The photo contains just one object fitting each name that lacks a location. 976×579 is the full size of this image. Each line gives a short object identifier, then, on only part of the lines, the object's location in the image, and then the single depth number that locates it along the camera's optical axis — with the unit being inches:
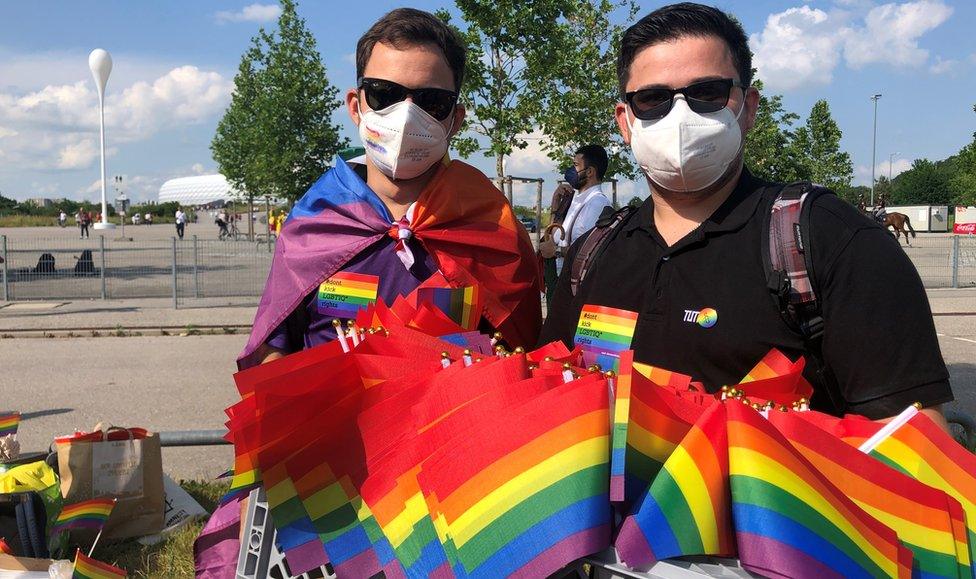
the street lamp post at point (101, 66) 1378.0
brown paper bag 158.6
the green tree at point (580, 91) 641.6
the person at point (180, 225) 1705.0
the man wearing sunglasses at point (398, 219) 99.3
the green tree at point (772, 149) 1035.9
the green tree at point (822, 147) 1517.0
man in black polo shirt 62.9
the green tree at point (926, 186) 3501.5
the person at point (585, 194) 299.7
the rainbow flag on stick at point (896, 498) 46.3
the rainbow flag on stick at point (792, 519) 43.1
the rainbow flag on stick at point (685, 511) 45.1
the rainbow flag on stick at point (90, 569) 89.2
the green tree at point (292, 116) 1150.3
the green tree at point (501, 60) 601.3
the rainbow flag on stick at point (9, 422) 165.9
